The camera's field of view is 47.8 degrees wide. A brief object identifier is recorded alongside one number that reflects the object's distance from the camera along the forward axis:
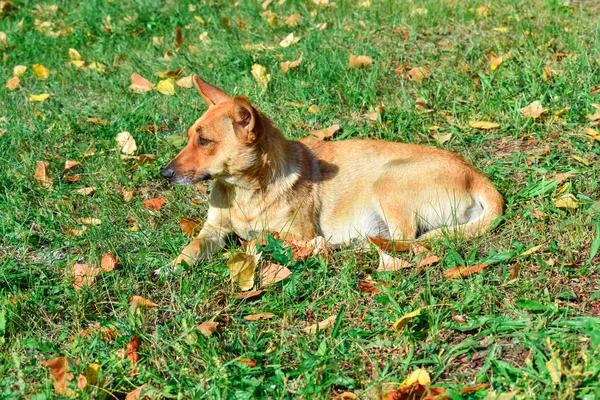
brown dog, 3.94
